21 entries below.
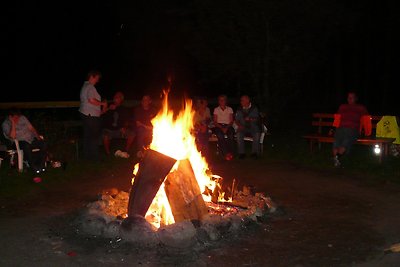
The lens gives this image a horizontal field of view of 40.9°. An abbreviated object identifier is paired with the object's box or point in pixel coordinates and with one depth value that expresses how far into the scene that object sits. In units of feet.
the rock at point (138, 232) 19.93
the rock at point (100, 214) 21.86
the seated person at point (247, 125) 41.98
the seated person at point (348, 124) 38.73
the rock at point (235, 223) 21.39
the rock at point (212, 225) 20.52
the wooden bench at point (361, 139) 38.11
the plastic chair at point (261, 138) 42.69
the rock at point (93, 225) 21.27
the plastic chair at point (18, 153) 33.40
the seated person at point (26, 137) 33.30
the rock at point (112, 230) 20.79
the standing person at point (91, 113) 37.65
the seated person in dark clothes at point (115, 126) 42.27
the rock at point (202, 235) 20.15
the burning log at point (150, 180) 21.76
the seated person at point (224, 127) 42.39
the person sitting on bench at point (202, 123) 41.57
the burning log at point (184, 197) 21.94
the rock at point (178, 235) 19.62
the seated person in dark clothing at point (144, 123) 41.27
